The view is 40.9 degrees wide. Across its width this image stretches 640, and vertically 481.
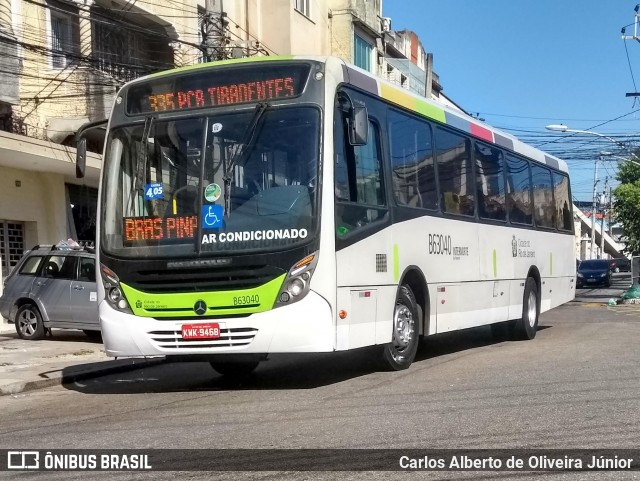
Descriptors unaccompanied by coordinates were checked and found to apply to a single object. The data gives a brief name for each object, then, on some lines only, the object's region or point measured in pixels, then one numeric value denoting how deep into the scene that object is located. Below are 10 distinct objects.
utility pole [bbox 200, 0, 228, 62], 15.59
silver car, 15.60
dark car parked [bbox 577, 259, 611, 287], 43.56
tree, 44.12
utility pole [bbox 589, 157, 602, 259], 71.12
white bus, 8.32
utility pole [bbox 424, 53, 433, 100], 27.85
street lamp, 30.92
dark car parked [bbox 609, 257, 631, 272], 62.41
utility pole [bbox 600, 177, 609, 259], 75.55
